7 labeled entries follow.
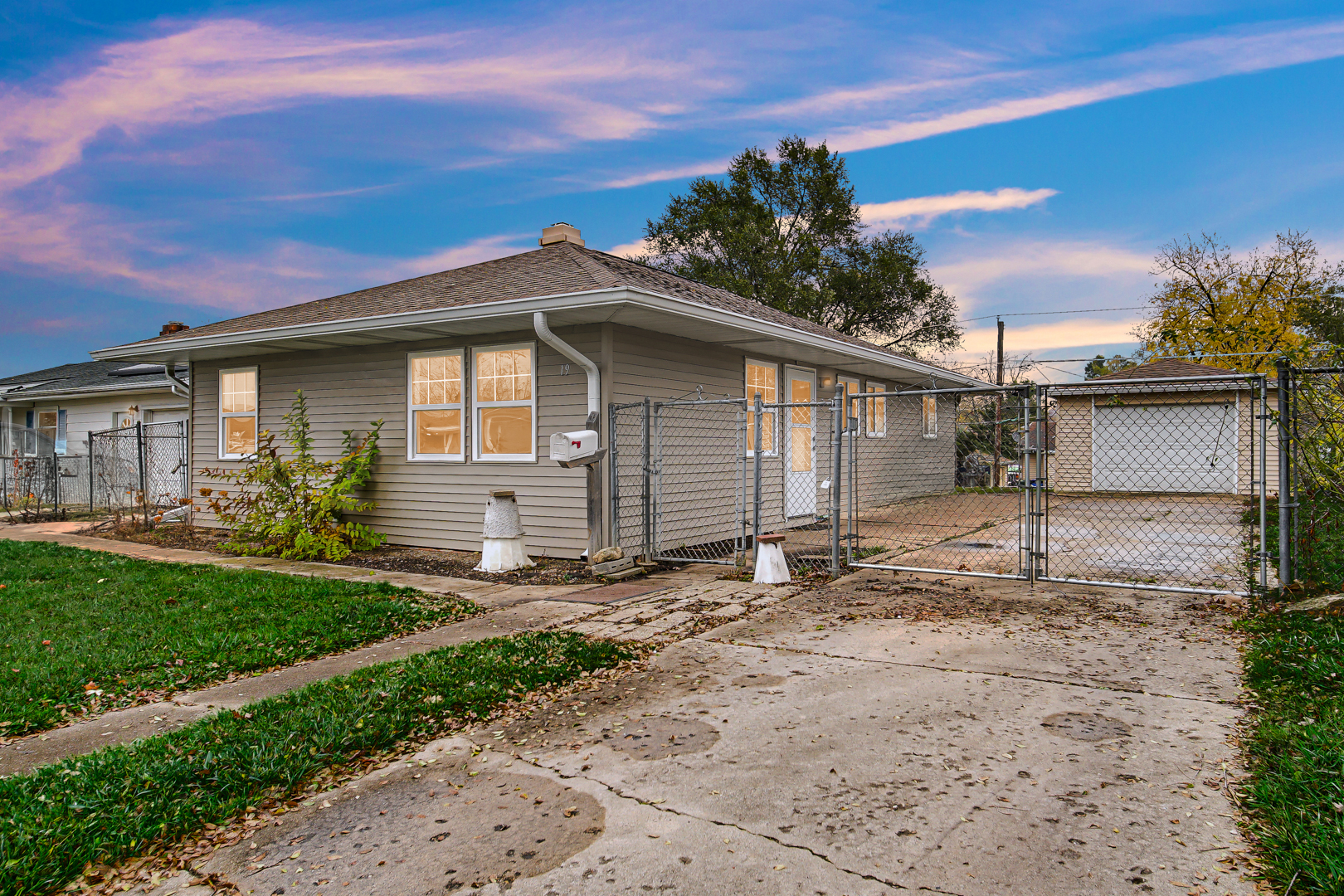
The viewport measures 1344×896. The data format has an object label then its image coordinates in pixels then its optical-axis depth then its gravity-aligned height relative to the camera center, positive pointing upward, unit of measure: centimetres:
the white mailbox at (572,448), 729 -3
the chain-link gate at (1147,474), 1000 -66
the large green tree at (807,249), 2772 +750
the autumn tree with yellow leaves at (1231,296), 2042 +426
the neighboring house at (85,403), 1634 +100
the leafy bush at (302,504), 897 -72
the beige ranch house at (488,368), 798 +98
